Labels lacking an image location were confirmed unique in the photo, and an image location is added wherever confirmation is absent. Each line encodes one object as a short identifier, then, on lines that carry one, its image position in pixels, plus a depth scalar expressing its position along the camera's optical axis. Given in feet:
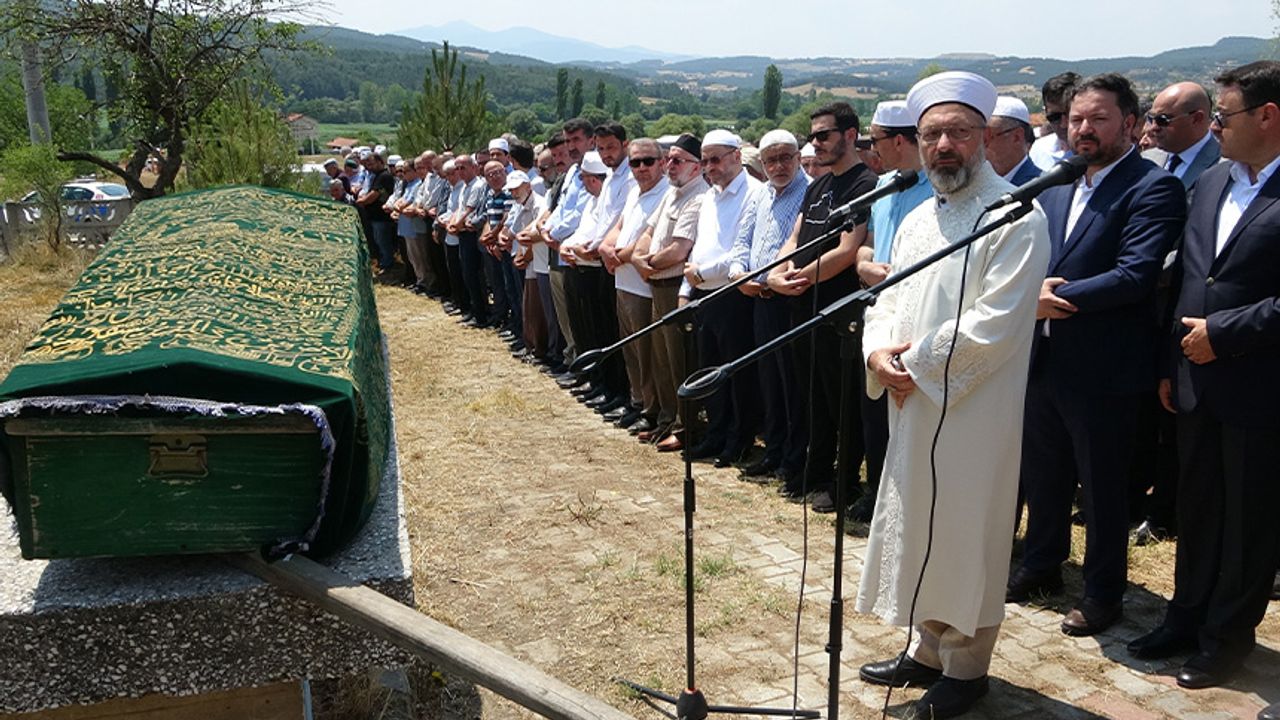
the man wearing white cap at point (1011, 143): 16.46
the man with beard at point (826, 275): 17.84
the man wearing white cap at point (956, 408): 10.71
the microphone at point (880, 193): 10.59
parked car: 54.49
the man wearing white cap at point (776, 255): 19.63
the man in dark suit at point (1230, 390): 11.45
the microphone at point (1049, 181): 8.81
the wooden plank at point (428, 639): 8.50
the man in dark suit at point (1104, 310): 12.78
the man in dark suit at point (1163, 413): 16.74
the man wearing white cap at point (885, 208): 16.16
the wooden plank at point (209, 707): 10.27
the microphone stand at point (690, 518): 10.47
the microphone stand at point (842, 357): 8.52
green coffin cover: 9.56
